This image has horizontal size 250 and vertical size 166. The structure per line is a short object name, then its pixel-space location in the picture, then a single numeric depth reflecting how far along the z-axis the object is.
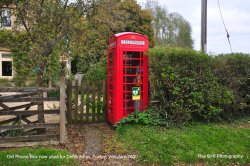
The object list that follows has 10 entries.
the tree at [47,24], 9.65
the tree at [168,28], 44.62
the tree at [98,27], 10.43
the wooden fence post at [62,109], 7.18
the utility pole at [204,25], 10.52
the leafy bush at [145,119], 8.20
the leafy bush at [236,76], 9.04
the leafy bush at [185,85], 8.24
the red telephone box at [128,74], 8.46
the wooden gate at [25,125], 6.91
